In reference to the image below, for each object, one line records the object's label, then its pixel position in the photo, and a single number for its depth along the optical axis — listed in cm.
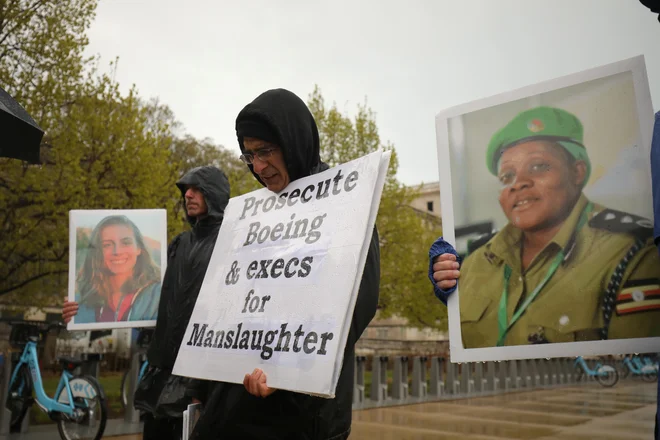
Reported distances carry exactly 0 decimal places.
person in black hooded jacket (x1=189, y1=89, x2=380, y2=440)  204
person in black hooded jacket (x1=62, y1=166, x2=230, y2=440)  342
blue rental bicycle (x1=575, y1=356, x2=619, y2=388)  2230
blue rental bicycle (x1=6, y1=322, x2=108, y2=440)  674
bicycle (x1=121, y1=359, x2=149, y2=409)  939
